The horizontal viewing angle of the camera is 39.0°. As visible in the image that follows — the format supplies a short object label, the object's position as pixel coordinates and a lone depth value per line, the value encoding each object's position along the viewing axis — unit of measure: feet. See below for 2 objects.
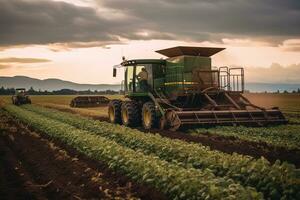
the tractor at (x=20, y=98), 164.14
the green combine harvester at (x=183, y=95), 55.83
